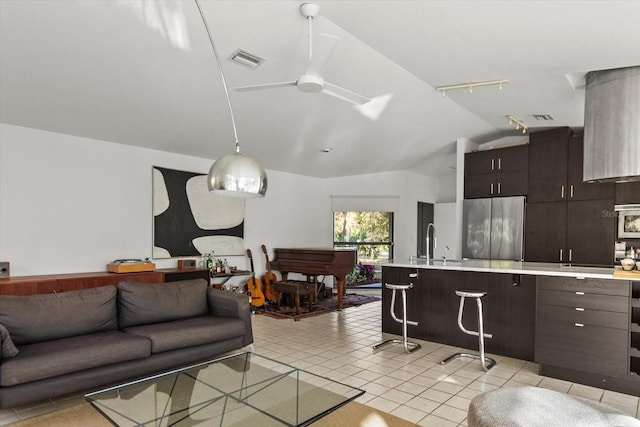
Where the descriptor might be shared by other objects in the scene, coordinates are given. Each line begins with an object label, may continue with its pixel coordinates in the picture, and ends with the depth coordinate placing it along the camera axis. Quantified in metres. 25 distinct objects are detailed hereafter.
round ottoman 1.85
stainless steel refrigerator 6.26
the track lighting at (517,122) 5.68
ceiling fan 2.85
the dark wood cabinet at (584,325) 3.38
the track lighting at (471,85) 4.20
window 8.99
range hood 3.69
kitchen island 3.39
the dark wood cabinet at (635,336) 3.32
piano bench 6.29
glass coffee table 2.18
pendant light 2.15
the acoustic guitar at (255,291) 6.59
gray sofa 2.80
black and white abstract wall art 5.64
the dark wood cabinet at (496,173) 6.39
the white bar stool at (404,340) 4.41
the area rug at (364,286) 8.92
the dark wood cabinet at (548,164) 5.96
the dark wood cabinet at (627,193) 5.31
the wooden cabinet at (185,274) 5.28
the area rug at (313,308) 6.21
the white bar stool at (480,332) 3.89
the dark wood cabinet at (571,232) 5.57
